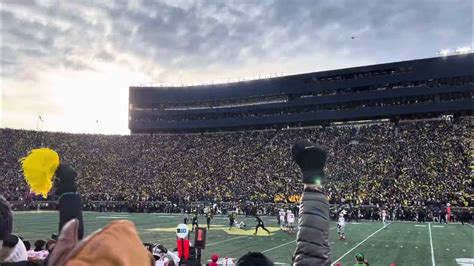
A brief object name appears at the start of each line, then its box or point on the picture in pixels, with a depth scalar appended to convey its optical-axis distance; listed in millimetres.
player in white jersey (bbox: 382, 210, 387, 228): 32375
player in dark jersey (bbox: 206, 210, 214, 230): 28577
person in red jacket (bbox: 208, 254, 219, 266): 8539
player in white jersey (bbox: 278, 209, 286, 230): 28364
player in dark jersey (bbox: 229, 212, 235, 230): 29109
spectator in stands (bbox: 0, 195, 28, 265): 3187
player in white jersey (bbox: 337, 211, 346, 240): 23234
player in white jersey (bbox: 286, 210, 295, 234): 26500
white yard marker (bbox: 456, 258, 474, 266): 16405
